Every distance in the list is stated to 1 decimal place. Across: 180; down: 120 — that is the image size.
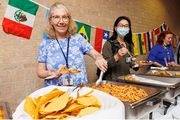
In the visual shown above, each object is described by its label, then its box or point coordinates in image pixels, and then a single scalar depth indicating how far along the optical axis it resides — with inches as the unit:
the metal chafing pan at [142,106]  29.0
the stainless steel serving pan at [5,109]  24.1
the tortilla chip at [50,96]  25.8
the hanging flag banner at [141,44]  168.4
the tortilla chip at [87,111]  22.1
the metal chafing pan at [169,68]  83.9
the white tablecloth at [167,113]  39.5
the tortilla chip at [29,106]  23.2
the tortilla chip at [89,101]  26.2
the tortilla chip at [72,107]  24.2
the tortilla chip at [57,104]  23.3
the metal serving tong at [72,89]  31.7
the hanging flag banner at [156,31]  201.1
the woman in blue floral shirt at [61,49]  52.8
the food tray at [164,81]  45.1
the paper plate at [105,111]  21.1
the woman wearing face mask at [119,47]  68.1
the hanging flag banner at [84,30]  104.3
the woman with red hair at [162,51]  113.3
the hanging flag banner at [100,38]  118.1
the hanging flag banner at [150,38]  186.0
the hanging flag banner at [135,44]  156.8
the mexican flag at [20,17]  74.0
